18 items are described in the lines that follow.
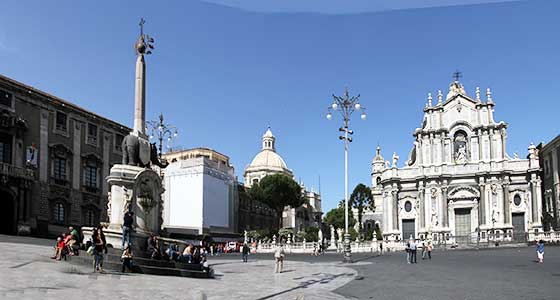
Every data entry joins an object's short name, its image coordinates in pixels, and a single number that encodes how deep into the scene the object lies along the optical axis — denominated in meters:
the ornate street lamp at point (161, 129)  41.85
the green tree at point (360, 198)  84.81
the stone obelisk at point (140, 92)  22.98
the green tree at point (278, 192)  79.62
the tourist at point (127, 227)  18.25
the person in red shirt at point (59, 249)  19.06
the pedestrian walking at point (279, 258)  24.16
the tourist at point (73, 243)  19.36
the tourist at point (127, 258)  17.44
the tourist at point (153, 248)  19.33
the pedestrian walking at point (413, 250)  30.84
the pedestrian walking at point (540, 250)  28.03
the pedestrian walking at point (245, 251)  35.28
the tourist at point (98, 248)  16.86
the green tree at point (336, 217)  100.00
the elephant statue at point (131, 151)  22.05
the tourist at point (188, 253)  20.95
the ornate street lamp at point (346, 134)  32.34
